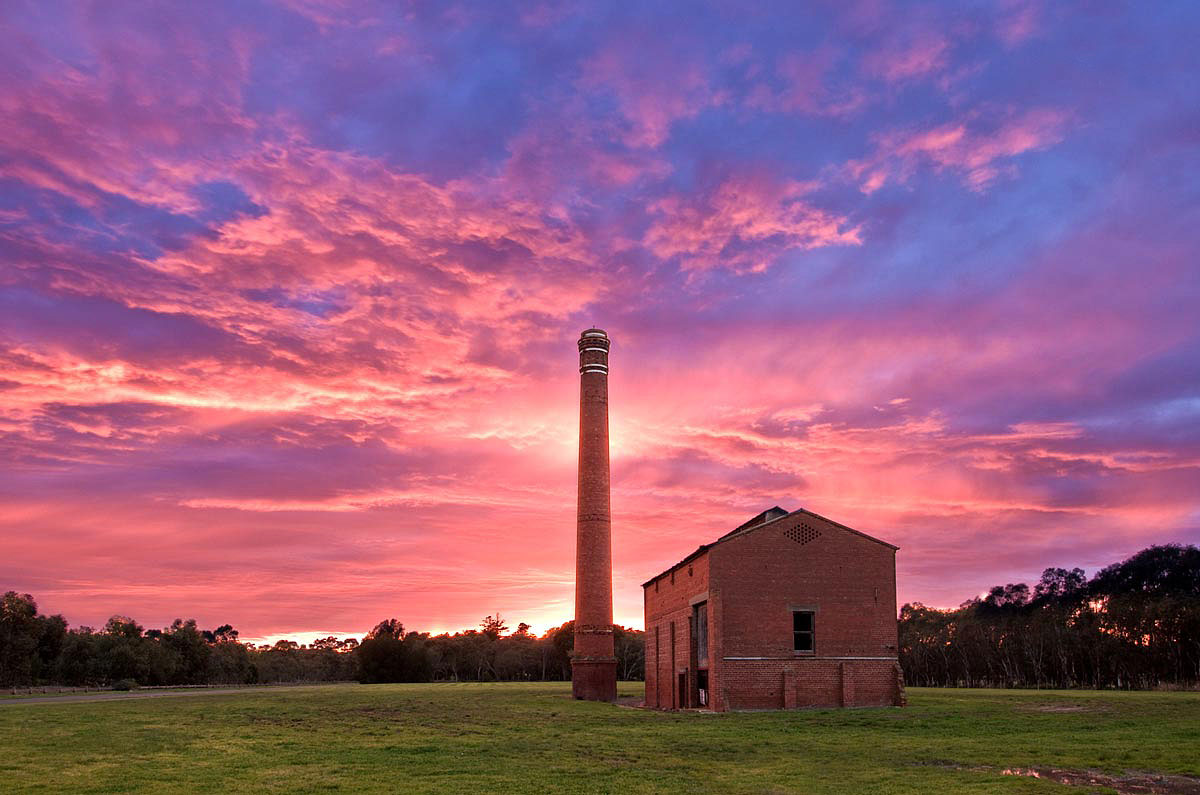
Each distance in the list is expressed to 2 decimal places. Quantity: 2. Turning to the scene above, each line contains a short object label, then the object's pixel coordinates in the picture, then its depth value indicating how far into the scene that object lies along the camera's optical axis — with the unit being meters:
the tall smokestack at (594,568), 57.94
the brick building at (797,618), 42.34
